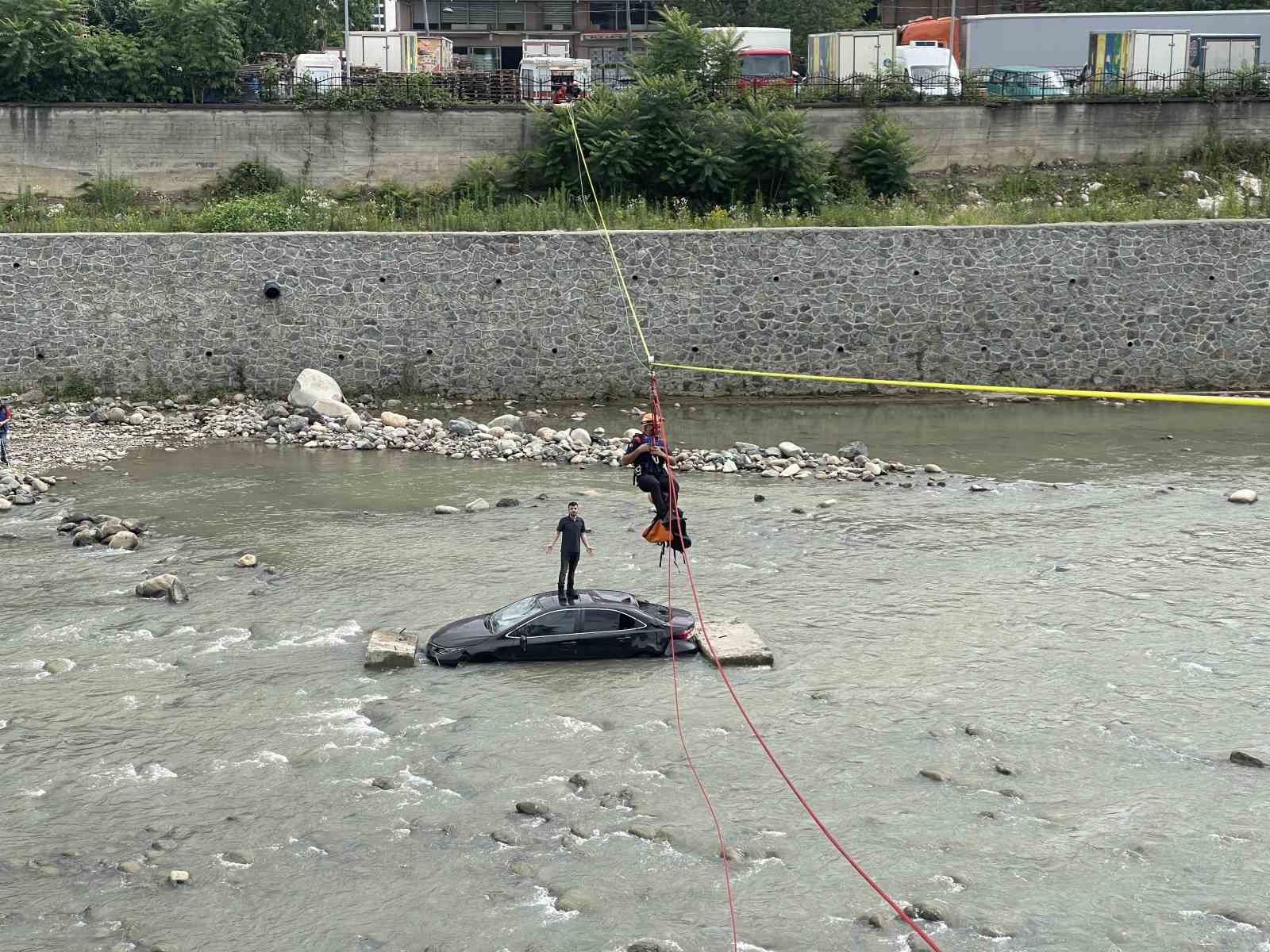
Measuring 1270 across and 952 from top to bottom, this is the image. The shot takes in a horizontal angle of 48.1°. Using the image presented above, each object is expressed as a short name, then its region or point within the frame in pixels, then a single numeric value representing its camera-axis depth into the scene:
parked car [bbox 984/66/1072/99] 39.47
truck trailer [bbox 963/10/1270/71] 43.28
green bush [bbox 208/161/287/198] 36.59
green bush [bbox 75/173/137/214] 34.97
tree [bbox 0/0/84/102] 36.88
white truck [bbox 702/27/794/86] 42.00
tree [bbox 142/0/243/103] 38.81
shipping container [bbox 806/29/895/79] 39.66
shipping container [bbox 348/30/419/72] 40.03
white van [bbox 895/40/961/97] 39.22
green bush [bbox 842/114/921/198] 36.31
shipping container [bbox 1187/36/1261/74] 40.31
